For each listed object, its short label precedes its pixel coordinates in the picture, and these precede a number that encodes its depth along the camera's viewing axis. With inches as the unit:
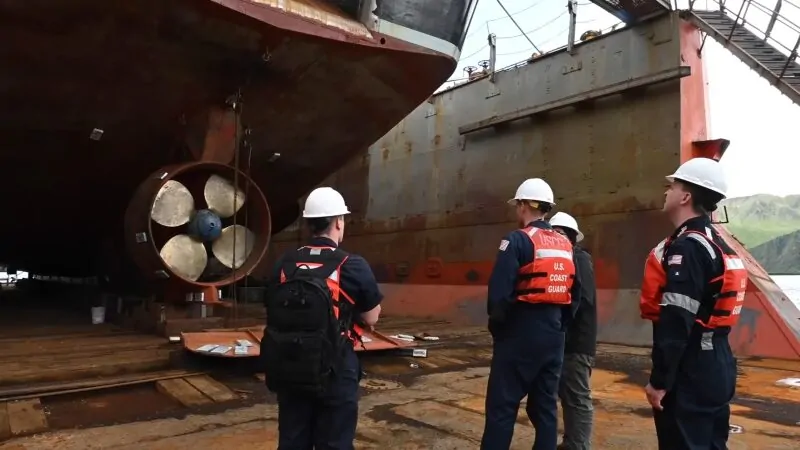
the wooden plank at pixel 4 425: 160.7
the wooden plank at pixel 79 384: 197.8
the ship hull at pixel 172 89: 234.7
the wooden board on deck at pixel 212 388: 207.3
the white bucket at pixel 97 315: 356.2
